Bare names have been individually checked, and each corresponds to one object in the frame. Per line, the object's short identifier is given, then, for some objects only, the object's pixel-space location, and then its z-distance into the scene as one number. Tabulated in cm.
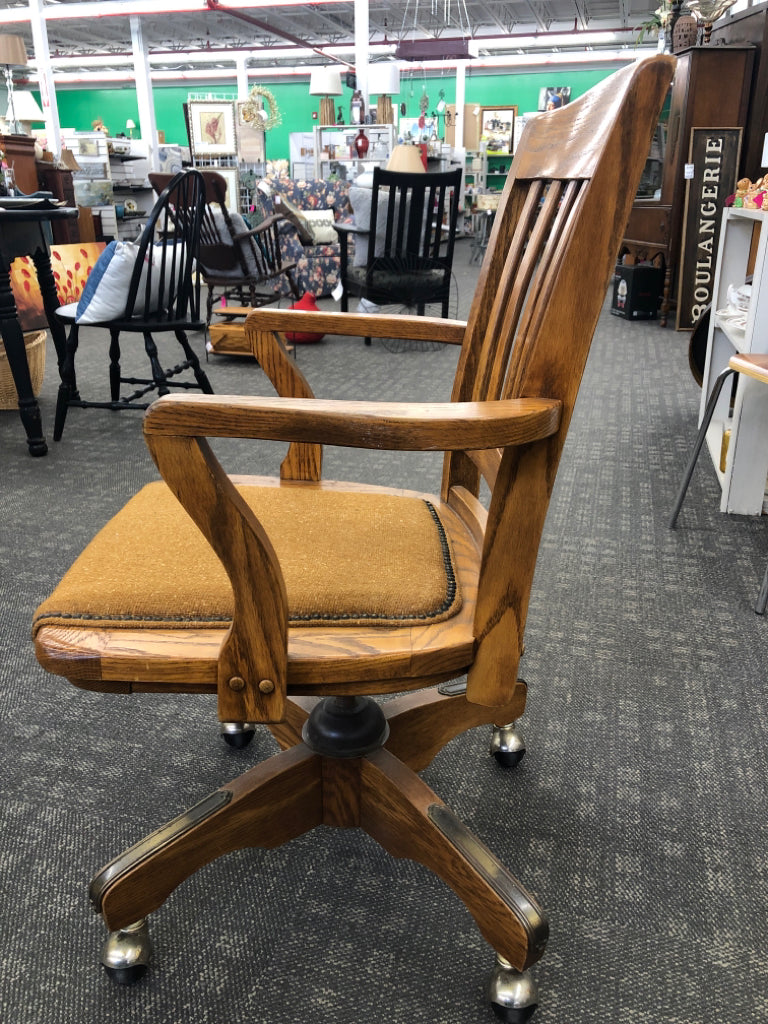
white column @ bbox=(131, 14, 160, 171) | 1127
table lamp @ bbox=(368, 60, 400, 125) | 830
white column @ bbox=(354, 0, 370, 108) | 848
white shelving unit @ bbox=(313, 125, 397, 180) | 839
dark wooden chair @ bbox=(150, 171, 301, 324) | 455
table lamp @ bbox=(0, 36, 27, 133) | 732
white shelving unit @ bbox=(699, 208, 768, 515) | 216
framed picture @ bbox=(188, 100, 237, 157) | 1049
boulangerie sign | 470
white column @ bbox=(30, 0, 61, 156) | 888
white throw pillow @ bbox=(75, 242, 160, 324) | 293
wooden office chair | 69
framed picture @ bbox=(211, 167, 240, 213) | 923
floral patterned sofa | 625
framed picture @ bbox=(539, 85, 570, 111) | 1183
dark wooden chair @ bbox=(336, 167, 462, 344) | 442
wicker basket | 332
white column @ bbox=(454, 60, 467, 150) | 1369
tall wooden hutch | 477
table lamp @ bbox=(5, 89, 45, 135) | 825
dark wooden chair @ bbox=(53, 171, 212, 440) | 294
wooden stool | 178
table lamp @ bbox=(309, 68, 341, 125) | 948
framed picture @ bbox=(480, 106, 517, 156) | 1509
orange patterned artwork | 427
